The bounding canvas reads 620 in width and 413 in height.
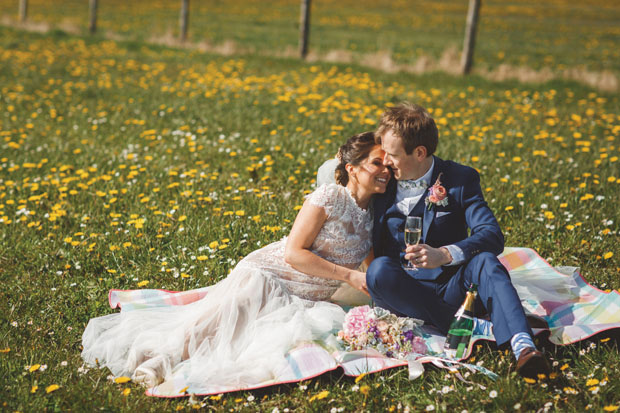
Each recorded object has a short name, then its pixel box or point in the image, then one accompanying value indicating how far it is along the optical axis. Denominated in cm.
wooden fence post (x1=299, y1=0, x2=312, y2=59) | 1591
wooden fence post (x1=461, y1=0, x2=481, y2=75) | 1332
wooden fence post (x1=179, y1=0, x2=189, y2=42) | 1920
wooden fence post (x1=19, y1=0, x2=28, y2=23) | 2497
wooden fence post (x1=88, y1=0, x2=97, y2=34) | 2134
